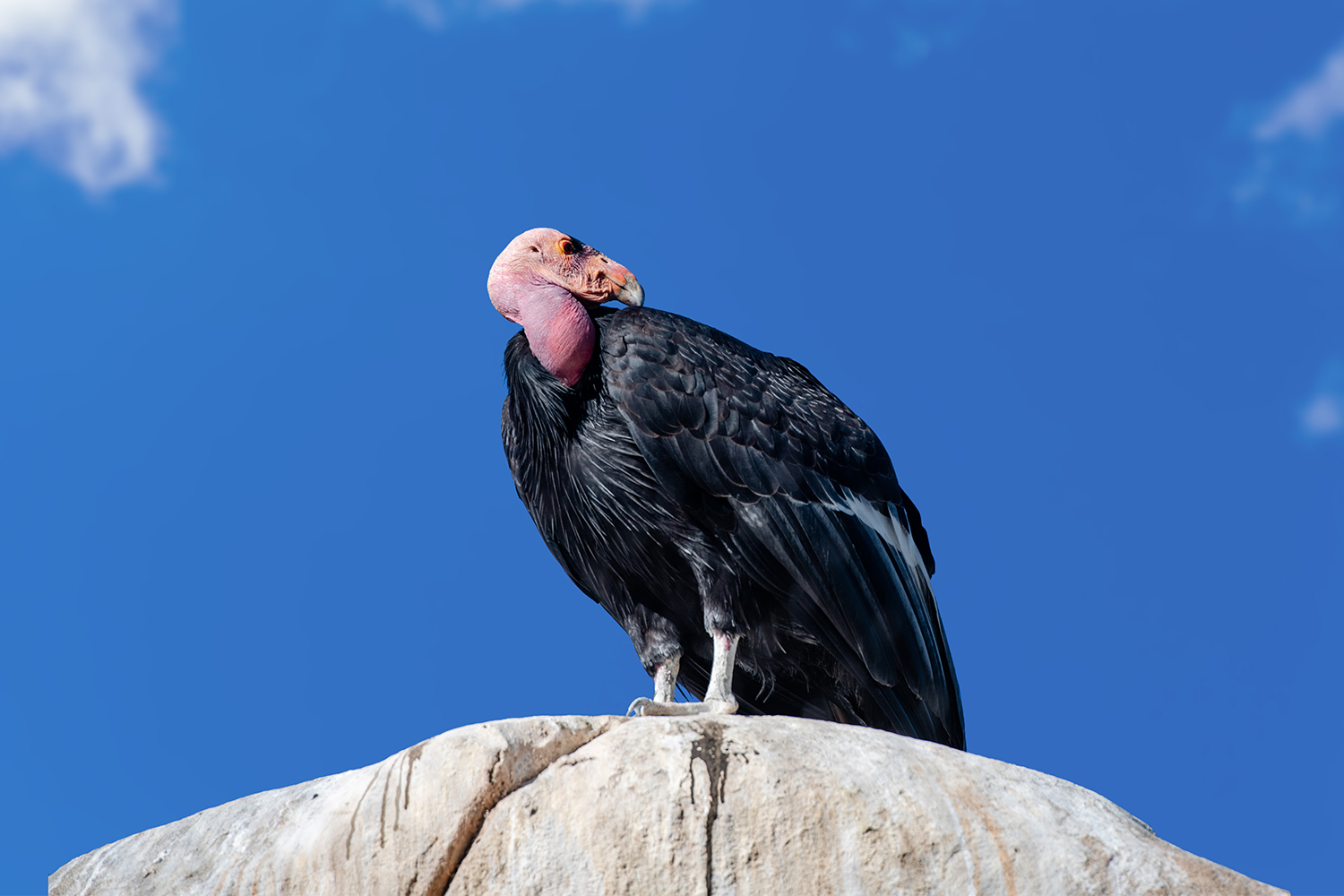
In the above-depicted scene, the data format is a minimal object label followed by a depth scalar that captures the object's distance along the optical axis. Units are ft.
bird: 42.37
